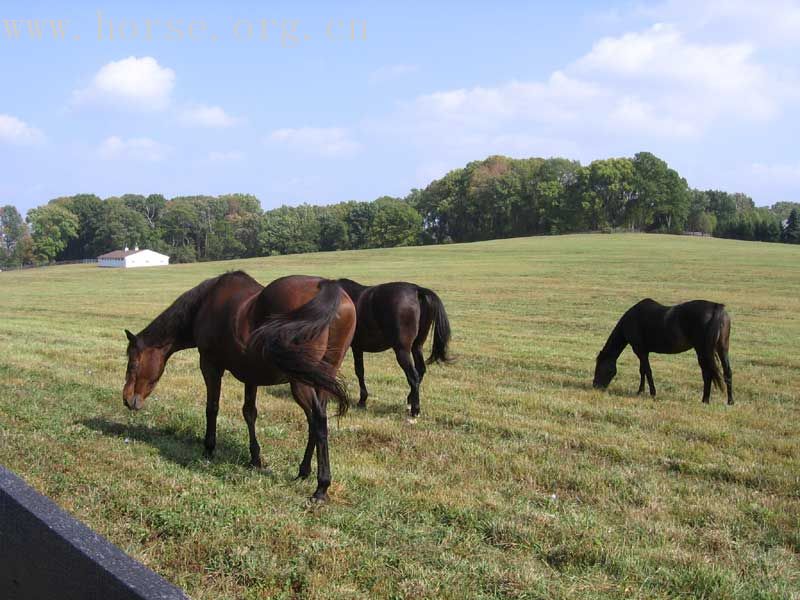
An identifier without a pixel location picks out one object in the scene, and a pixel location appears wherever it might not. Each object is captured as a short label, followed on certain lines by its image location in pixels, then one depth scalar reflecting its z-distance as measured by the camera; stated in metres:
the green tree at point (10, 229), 123.55
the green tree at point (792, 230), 81.81
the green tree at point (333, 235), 110.12
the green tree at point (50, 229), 112.00
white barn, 85.06
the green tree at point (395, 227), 109.69
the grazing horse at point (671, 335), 10.32
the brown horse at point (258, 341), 5.63
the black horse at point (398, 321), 9.25
